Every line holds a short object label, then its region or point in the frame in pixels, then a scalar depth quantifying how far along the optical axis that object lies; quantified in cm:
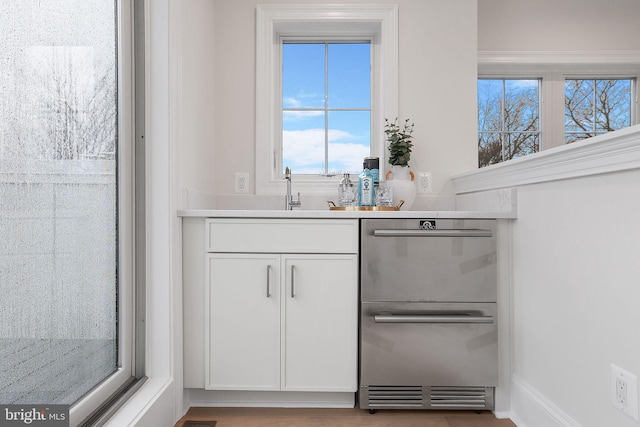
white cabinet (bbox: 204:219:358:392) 172
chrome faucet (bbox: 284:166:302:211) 219
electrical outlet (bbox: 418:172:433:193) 235
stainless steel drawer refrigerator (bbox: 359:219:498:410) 171
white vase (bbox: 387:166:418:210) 221
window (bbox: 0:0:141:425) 94
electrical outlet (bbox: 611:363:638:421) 108
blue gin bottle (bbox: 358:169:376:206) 220
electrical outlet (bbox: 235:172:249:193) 236
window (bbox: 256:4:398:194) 245
